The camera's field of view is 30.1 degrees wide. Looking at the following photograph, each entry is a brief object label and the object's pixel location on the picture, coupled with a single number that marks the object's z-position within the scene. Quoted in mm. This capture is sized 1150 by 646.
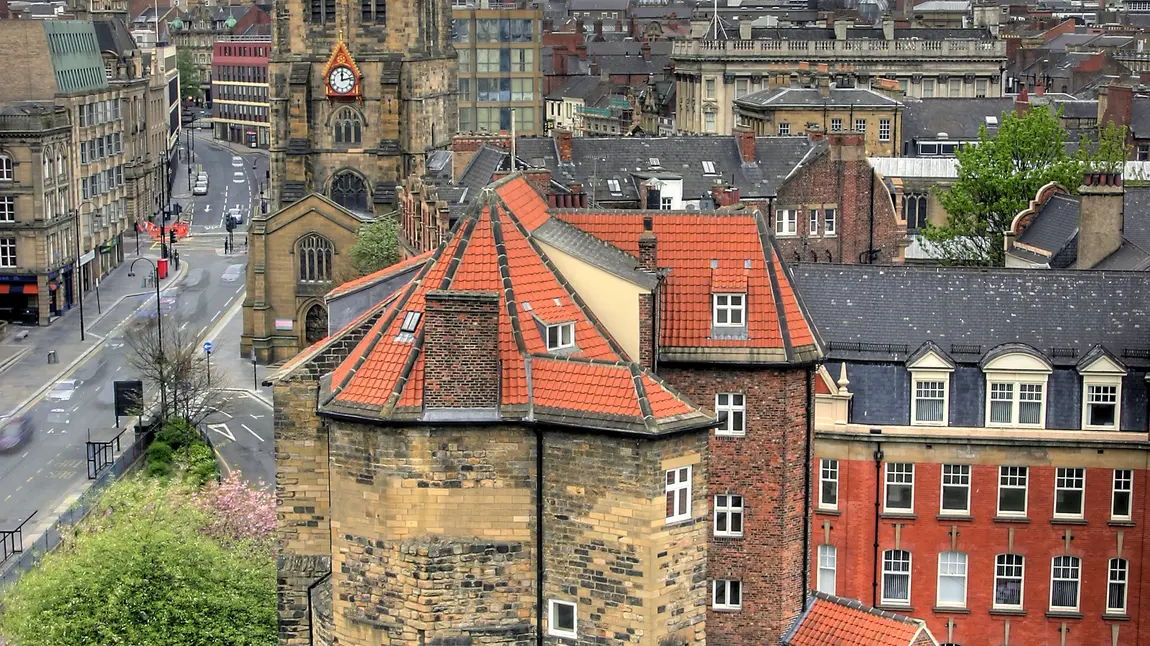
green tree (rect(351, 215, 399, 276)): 113875
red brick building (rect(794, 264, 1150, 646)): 64125
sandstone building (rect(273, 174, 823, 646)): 42938
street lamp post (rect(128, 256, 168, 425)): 98625
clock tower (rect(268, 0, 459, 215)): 127000
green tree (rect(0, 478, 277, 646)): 59625
